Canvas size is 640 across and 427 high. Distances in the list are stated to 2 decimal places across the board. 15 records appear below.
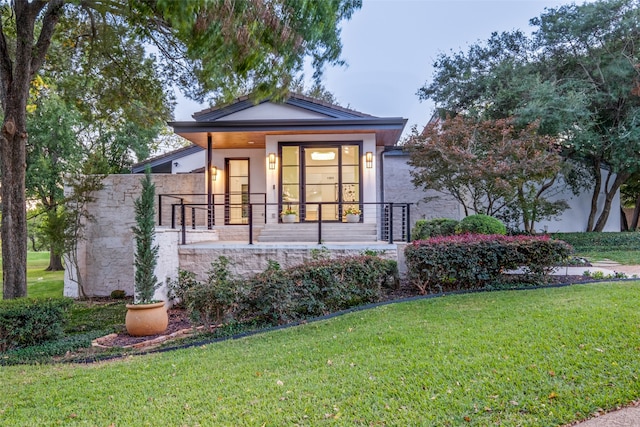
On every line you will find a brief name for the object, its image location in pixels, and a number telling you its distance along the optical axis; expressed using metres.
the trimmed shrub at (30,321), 5.52
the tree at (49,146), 15.13
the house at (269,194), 8.65
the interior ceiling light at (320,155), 11.42
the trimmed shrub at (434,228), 9.36
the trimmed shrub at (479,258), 6.91
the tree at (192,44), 4.34
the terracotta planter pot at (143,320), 6.25
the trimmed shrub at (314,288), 5.87
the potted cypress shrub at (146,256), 6.52
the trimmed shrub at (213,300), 5.68
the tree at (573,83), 12.18
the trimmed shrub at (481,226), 8.52
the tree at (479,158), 10.01
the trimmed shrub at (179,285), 7.54
